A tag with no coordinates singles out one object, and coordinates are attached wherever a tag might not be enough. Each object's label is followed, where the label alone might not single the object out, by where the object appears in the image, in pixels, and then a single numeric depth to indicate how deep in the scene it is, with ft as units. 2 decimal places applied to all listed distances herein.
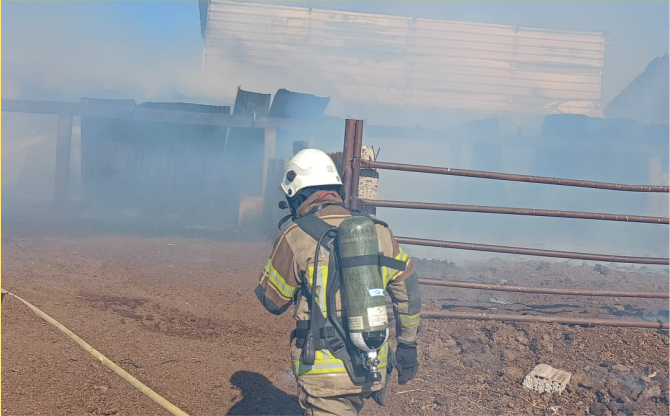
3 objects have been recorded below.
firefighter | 8.41
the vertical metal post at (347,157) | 15.69
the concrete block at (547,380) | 13.75
